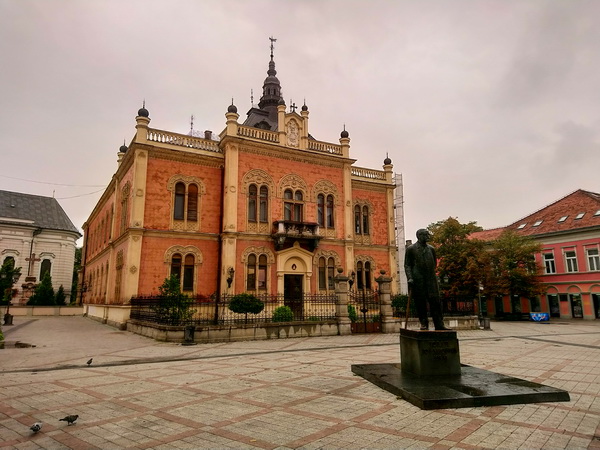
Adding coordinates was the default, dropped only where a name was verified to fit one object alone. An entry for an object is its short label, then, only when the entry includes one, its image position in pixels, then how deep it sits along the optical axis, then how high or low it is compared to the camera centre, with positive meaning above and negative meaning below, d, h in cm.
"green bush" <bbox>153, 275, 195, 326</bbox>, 1639 -57
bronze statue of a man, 862 +26
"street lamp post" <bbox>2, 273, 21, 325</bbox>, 2535 -164
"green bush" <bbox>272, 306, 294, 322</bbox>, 1764 -108
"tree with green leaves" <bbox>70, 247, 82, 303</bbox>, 4806 +213
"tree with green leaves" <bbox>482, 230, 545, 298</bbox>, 3284 +173
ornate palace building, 2267 +494
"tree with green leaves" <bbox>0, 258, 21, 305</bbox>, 2141 +95
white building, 4425 +625
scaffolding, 5062 +1018
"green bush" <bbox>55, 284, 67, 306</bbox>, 4070 -54
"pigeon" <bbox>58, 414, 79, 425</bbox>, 514 -168
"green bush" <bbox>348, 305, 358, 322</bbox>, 2001 -119
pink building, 3272 +269
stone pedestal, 764 -124
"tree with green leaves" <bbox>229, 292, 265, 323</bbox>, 1780 -59
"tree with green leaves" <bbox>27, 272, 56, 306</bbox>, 3812 -39
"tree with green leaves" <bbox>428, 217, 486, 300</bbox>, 3300 +298
